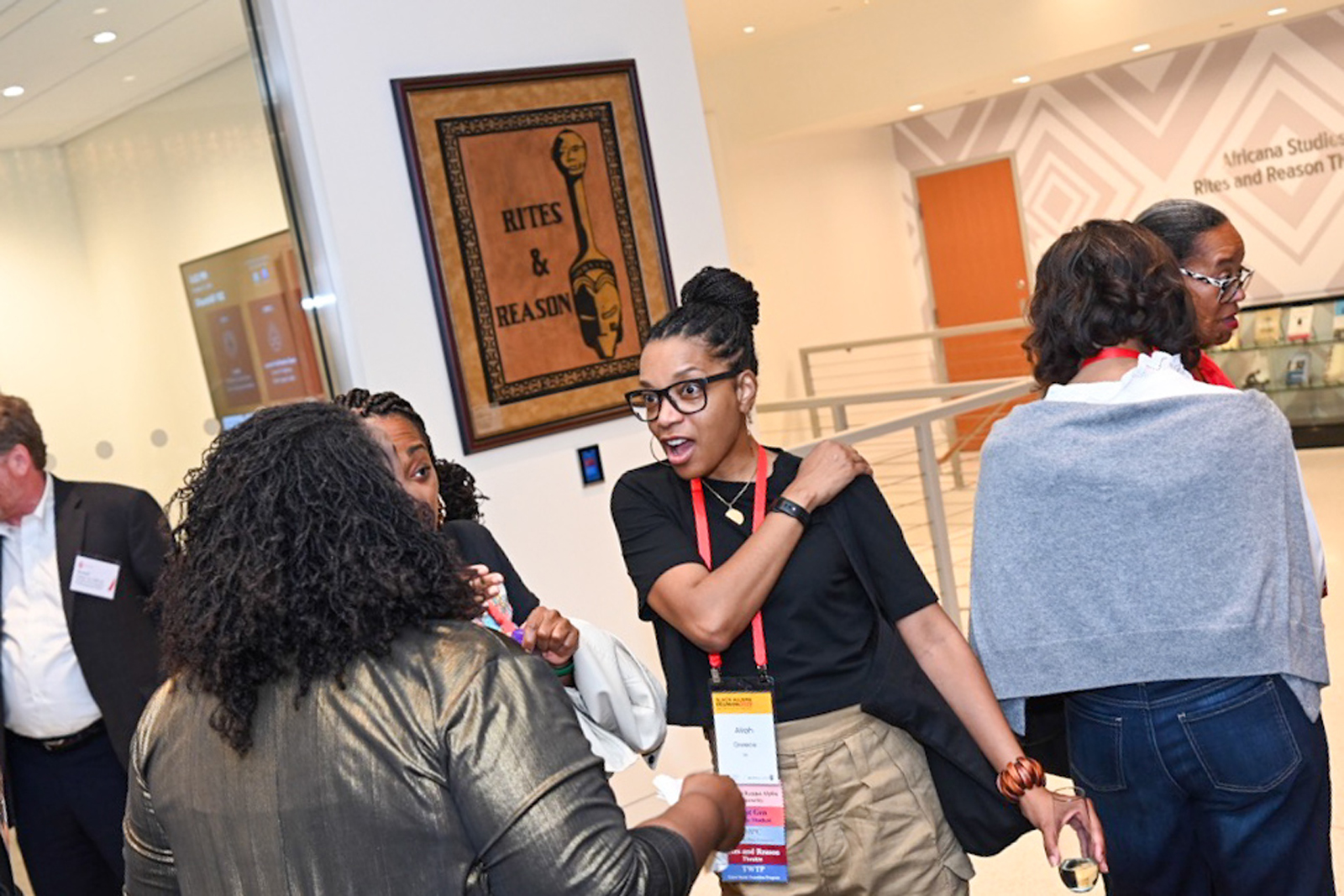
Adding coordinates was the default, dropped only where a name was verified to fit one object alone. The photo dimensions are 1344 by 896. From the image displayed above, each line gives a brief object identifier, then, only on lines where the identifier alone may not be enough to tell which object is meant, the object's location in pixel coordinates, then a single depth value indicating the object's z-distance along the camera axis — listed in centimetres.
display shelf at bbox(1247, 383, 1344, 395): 960
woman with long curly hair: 143
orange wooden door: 1198
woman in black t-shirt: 204
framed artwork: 417
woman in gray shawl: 200
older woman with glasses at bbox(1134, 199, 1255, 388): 254
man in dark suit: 327
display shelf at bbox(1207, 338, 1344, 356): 952
